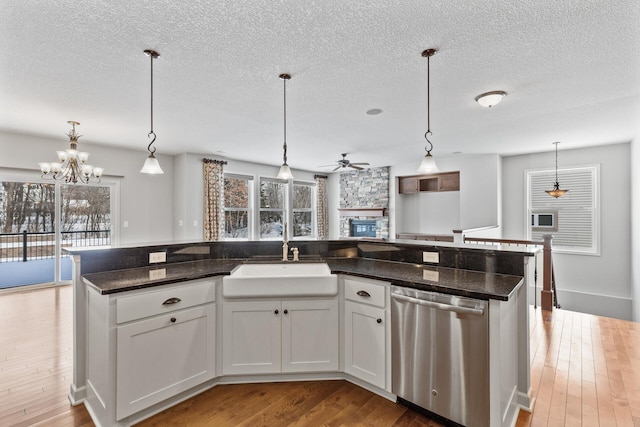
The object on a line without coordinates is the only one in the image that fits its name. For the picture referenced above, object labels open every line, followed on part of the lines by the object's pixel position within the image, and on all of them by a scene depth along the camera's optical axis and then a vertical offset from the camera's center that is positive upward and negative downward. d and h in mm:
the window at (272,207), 7574 +197
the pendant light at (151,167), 2539 +408
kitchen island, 1849 -777
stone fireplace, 7652 +340
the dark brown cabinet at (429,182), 6844 +755
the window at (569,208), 5570 +121
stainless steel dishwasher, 1773 -868
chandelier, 4055 +692
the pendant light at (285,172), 2904 +407
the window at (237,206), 6953 +207
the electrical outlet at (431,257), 2586 -363
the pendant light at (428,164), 2600 +436
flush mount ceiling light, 3026 +1175
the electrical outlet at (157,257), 2545 -350
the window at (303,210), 8391 +139
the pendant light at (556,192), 5279 +389
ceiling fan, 5807 +974
